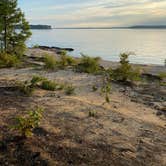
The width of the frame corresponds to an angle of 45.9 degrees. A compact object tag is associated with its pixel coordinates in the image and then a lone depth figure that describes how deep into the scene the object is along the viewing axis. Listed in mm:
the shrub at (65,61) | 13660
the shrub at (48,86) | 8029
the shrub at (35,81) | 7997
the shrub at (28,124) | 4548
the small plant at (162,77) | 12528
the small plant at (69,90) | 7871
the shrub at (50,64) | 12649
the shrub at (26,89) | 7225
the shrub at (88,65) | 12381
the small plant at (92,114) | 6004
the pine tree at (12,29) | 17646
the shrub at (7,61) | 13127
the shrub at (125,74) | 10848
